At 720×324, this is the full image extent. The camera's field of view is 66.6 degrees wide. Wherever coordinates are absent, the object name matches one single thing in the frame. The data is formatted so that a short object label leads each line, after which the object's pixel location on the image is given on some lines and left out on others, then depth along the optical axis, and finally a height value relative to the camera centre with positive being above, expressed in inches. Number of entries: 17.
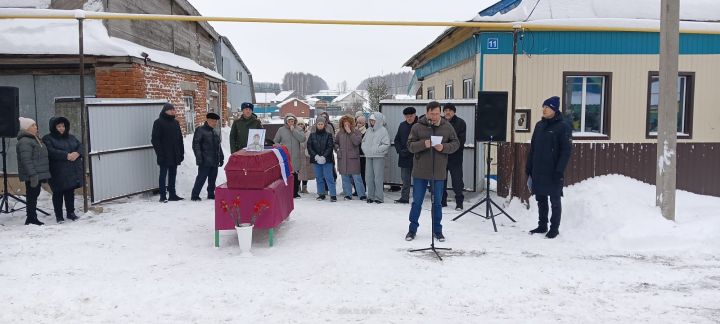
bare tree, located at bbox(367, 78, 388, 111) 1818.0 +106.7
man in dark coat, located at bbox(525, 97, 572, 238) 287.0 -16.2
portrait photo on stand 302.7 -8.4
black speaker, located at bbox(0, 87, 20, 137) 337.7 +8.1
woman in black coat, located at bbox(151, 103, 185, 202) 392.2 -13.7
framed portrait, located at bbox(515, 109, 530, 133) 479.8 +2.5
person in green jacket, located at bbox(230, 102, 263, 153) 422.6 -2.4
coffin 268.7 -23.0
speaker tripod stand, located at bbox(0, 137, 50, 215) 342.1 -50.0
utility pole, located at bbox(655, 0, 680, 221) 296.0 +10.2
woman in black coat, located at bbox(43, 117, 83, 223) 327.9 -22.8
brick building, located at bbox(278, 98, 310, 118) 3294.8 +109.4
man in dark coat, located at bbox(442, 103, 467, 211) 380.8 -32.1
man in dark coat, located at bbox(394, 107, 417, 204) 384.2 -20.1
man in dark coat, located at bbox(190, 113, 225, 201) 400.5 -18.4
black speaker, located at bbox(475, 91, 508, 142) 337.1 +5.4
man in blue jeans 275.0 -16.3
